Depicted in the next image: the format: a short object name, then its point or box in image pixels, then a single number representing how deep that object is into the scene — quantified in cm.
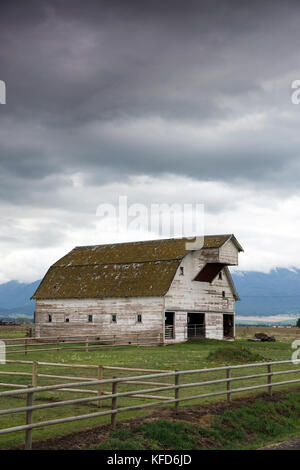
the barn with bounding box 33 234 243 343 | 4688
